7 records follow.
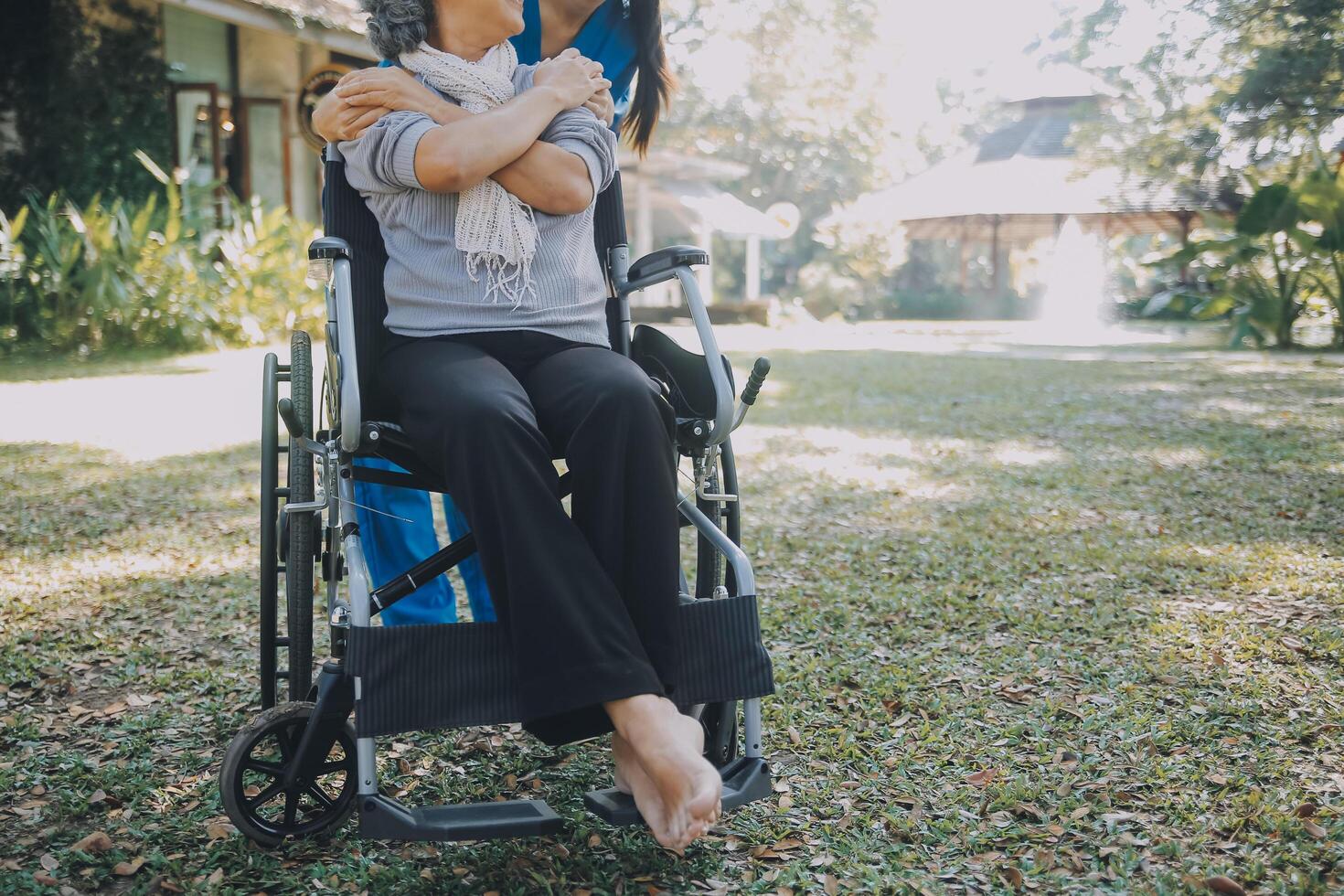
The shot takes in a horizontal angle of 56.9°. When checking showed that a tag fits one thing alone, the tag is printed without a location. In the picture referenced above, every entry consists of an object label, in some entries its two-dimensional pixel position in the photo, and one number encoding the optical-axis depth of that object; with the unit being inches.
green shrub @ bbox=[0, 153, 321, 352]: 394.3
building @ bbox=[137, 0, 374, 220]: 493.4
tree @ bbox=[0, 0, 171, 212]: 448.1
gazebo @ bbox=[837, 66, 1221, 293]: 935.7
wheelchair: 78.5
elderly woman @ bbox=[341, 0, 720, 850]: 76.0
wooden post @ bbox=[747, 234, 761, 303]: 982.8
